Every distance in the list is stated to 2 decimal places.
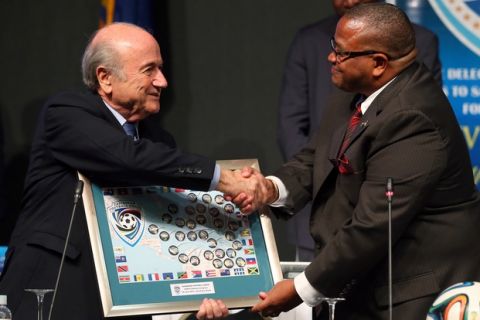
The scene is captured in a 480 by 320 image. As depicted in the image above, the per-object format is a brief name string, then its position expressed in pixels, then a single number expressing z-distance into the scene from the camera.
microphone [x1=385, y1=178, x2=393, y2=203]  7.39
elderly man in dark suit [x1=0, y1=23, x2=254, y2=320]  8.30
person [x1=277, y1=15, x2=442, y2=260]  12.83
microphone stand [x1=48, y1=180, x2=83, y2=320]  7.66
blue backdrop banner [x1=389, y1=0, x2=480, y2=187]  13.35
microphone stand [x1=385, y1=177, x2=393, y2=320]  7.25
